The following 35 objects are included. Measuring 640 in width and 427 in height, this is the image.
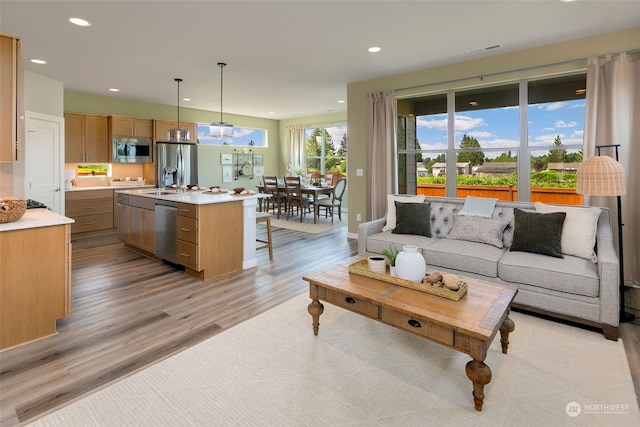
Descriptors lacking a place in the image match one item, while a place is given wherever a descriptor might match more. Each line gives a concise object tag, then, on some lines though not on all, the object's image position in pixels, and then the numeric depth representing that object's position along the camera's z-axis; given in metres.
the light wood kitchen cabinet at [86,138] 6.36
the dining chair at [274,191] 8.08
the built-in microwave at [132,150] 6.96
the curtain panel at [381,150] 5.38
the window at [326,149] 9.84
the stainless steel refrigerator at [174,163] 7.53
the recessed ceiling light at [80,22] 3.30
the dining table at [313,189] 7.43
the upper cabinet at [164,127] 7.56
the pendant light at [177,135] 5.25
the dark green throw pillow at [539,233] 3.06
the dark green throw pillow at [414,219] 3.98
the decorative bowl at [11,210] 2.44
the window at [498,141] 4.12
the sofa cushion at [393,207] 4.29
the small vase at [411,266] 2.36
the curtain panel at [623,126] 3.49
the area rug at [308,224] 6.93
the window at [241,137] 9.09
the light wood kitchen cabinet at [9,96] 2.64
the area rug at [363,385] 1.76
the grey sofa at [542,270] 2.53
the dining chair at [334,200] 7.61
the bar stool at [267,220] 4.67
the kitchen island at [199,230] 3.85
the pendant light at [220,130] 5.03
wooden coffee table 1.76
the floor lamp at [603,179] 2.86
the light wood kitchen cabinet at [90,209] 6.20
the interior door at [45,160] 5.14
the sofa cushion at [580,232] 2.97
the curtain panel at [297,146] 10.20
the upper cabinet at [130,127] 6.85
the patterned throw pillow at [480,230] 3.51
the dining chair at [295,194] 7.54
